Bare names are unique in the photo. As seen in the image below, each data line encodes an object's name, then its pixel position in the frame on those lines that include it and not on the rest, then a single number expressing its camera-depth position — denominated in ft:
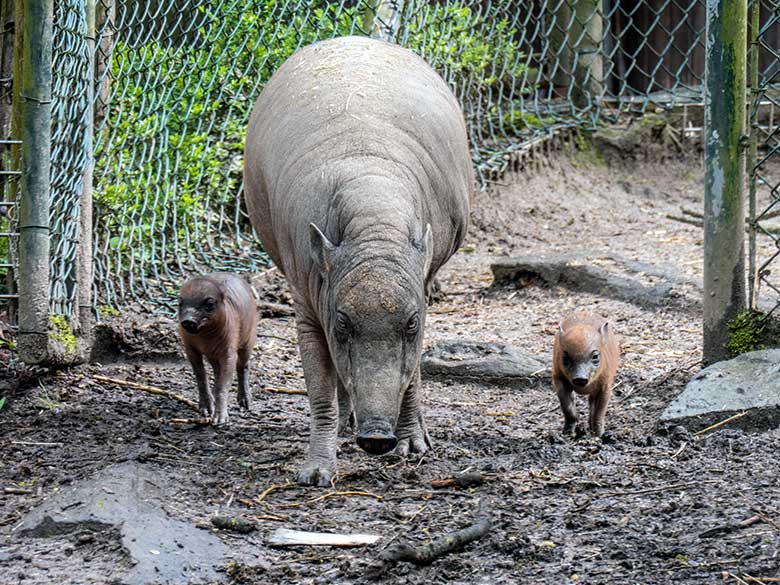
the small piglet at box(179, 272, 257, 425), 41.63
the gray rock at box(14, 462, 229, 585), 25.29
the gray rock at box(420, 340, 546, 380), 47.47
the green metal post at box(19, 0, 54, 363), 40.65
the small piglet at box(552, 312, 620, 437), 39.21
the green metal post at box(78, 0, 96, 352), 44.47
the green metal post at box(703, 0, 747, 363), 39.63
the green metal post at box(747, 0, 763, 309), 39.11
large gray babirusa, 30.42
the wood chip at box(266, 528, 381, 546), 28.02
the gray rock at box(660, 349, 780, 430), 35.76
